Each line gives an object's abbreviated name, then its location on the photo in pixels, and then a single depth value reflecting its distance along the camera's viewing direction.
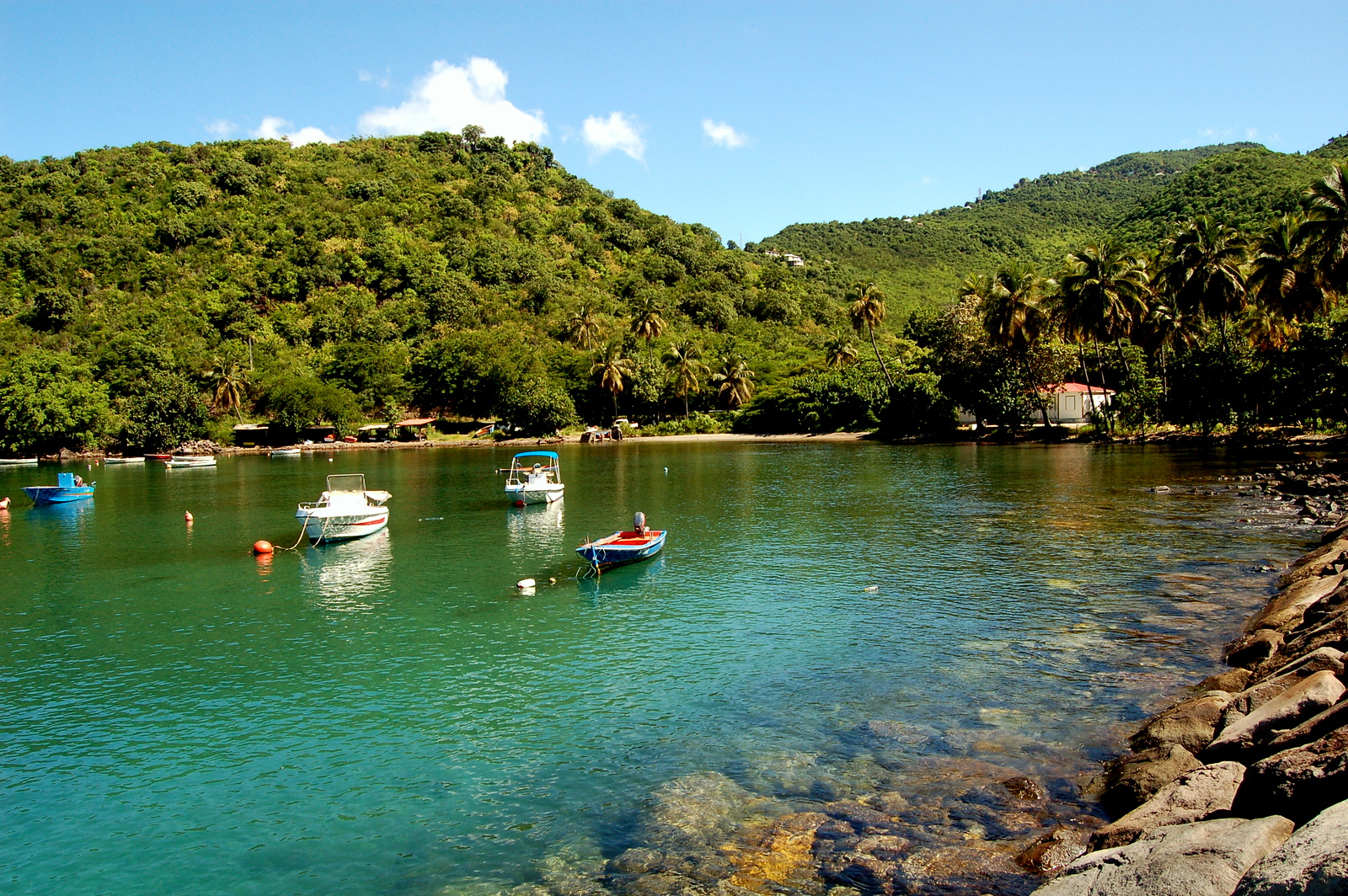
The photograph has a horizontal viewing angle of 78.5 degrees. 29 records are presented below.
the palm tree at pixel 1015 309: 80.00
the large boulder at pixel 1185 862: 8.12
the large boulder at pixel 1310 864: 6.72
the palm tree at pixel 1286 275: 59.12
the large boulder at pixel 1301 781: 8.77
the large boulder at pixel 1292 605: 19.94
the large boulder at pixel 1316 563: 23.50
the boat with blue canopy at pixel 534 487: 50.72
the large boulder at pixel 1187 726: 13.52
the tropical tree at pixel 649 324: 121.06
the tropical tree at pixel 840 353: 113.81
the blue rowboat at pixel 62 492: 59.22
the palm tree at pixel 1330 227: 52.88
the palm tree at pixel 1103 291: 72.44
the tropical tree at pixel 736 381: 123.06
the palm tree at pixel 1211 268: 66.62
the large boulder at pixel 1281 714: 11.40
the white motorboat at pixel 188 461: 92.25
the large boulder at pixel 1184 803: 10.44
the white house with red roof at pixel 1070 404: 95.12
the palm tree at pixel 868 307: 97.75
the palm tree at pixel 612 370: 117.12
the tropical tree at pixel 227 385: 116.94
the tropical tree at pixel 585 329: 126.06
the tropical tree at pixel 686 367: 120.50
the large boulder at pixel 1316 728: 10.27
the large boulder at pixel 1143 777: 12.30
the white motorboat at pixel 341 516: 41.00
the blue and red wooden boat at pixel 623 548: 31.52
